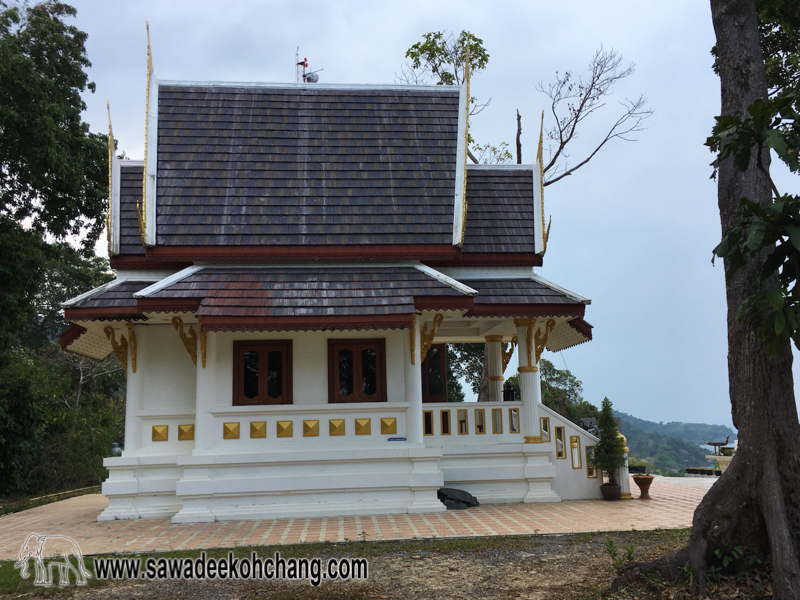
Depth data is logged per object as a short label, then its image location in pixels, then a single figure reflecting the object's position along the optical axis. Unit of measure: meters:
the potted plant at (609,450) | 9.70
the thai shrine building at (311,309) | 8.81
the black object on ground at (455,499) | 9.05
